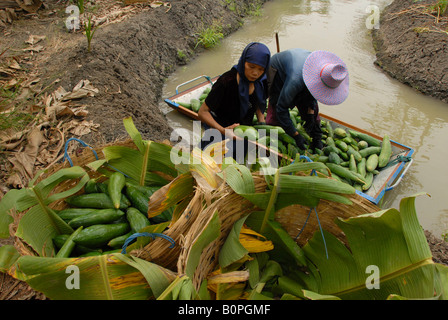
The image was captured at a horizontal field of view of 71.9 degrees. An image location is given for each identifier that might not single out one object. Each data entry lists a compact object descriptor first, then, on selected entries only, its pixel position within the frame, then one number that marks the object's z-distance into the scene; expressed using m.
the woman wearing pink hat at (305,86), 2.91
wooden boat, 3.23
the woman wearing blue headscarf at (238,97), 2.61
